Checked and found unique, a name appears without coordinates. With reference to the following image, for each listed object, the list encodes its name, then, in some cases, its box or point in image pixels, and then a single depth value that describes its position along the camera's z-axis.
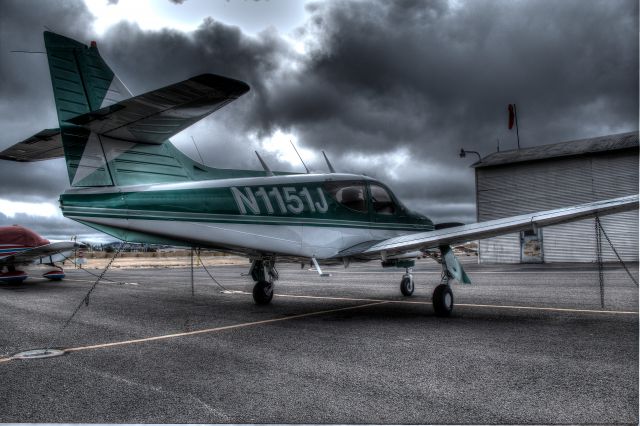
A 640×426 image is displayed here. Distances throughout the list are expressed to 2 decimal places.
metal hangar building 26.41
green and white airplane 6.21
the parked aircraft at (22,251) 18.00
